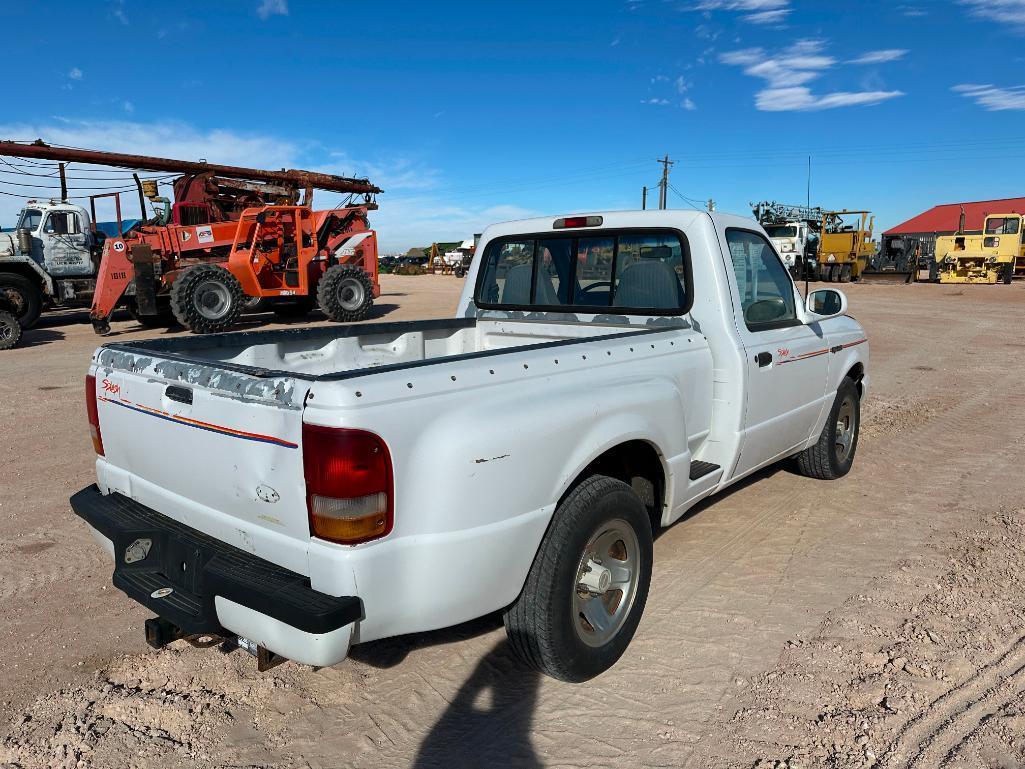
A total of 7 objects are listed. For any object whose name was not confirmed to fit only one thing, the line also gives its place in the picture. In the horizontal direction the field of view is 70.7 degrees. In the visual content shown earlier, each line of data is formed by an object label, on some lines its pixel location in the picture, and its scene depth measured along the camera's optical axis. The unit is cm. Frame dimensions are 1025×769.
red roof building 5753
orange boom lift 1430
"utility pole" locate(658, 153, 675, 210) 5131
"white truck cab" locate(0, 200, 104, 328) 1486
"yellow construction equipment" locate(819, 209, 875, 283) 3269
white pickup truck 223
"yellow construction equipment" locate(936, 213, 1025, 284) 2855
